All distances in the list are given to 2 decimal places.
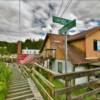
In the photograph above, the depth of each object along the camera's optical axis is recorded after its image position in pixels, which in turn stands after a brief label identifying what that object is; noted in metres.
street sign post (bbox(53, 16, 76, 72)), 1.96
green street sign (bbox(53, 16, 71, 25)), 2.21
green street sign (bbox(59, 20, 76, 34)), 1.95
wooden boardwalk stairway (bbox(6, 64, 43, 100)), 2.53
